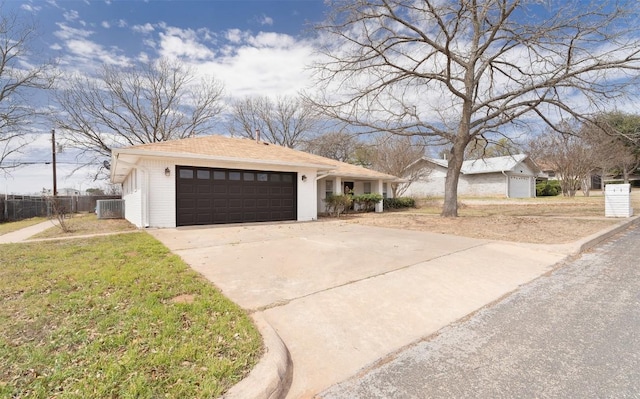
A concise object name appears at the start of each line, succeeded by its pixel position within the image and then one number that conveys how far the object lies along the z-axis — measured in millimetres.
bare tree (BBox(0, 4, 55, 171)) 18172
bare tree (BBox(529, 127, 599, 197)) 24469
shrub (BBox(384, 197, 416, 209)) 20850
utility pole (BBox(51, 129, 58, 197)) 22141
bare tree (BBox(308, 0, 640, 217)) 10070
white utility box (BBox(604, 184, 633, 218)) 12406
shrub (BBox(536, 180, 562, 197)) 32875
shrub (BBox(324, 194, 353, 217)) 15609
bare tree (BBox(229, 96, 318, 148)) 30609
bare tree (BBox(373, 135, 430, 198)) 24453
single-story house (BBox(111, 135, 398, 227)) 10352
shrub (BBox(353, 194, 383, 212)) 18373
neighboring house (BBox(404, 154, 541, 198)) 26984
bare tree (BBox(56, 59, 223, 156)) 23188
